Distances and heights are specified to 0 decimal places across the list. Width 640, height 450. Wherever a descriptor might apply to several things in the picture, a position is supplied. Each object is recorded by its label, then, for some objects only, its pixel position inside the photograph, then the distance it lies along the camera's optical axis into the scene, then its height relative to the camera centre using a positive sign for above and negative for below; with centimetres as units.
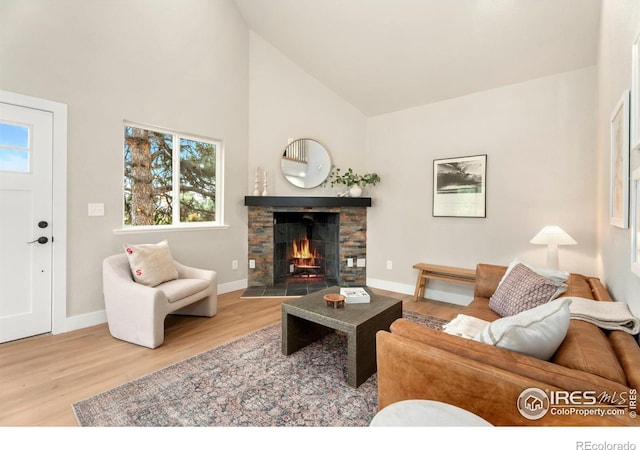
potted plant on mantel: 438 +64
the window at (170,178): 322 +52
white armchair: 237 -67
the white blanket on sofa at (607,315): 135 -44
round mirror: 443 +89
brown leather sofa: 88 -51
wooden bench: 346 -63
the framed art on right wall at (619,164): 156 +36
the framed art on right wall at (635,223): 128 +1
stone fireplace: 423 -32
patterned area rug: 156 -103
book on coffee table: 230 -57
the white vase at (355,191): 441 +47
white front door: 239 -1
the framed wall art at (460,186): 355 +46
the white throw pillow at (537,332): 113 -42
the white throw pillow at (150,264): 268 -40
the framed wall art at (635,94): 130 +60
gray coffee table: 190 -70
